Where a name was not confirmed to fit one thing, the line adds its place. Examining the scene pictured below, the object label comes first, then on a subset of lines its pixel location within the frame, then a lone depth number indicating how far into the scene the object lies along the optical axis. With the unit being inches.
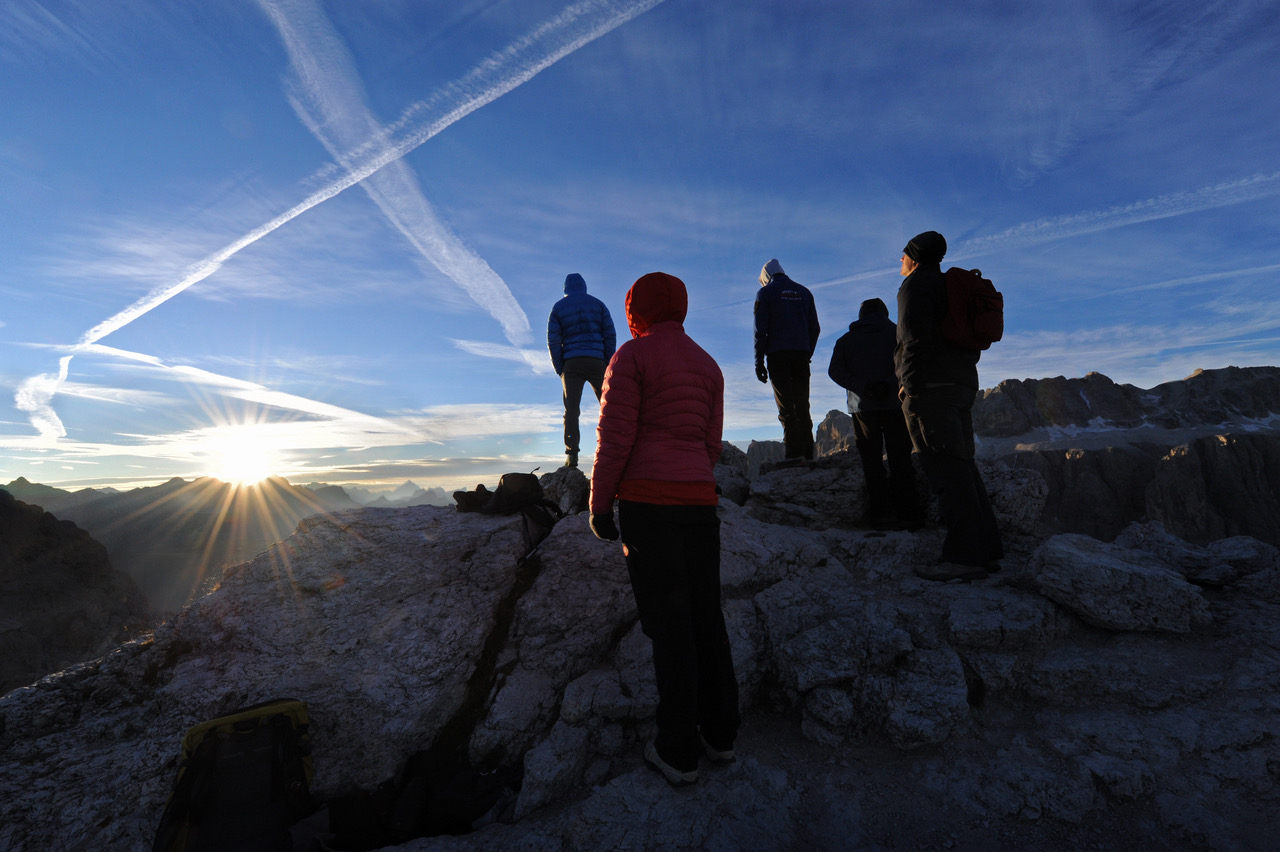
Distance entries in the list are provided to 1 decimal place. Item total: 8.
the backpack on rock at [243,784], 140.6
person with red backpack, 199.8
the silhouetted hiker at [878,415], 263.4
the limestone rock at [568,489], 314.7
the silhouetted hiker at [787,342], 303.4
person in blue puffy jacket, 365.4
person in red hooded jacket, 135.9
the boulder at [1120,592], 177.3
